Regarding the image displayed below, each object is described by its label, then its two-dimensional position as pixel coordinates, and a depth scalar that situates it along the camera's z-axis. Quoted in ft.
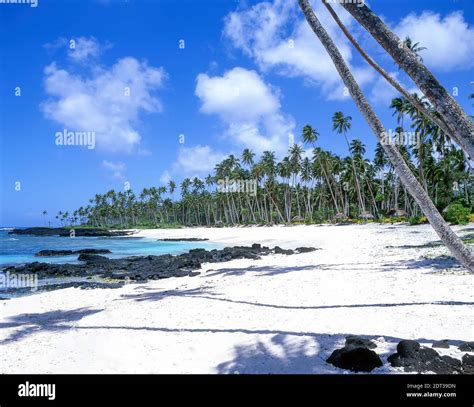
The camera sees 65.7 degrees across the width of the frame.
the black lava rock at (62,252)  131.18
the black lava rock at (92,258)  98.58
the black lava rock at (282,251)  90.57
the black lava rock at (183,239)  201.11
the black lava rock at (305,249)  88.13
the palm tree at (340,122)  227.40
